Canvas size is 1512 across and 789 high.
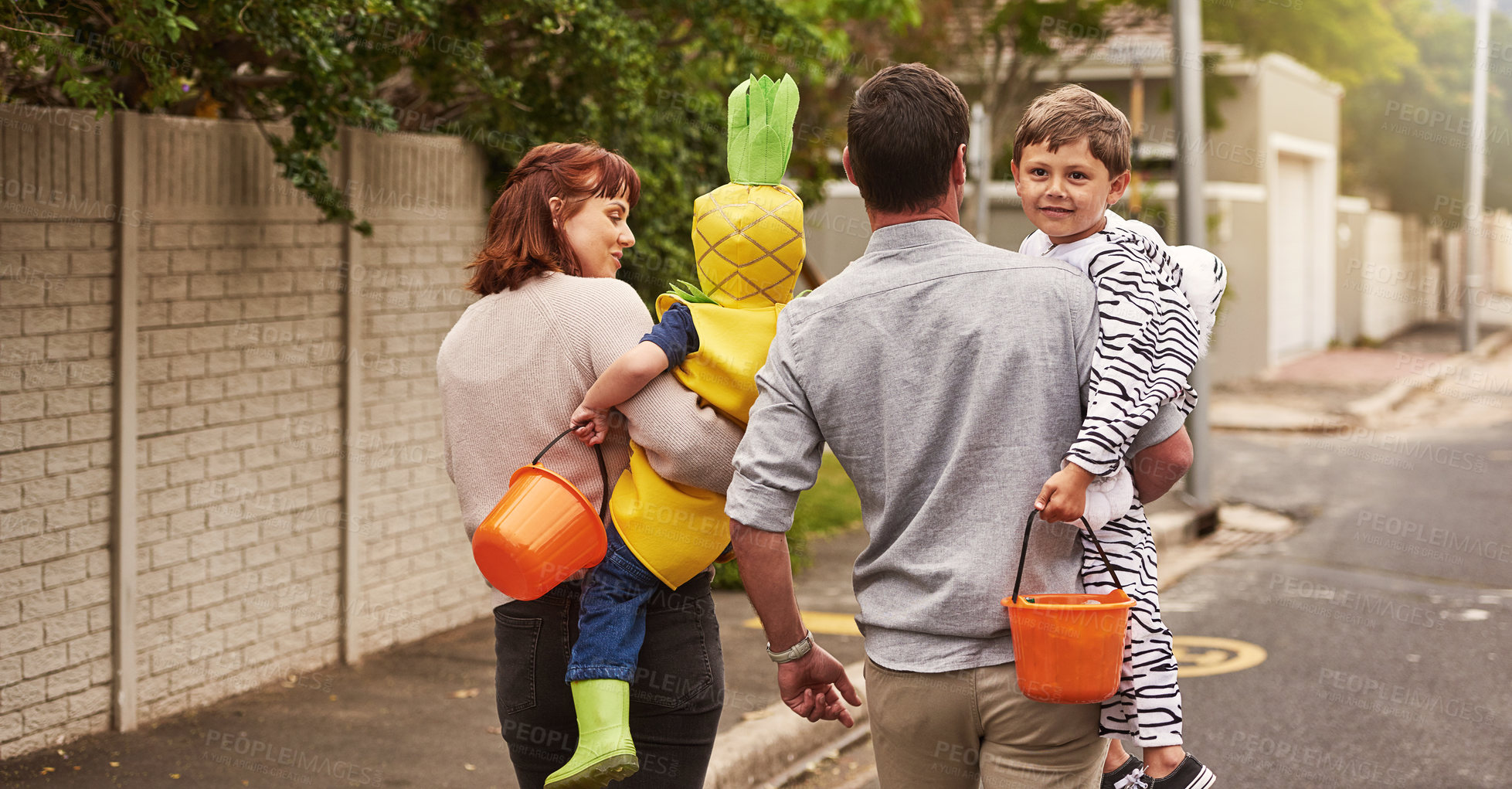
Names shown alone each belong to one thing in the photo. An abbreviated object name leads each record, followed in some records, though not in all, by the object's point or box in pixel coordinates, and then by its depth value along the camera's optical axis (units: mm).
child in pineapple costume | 2648
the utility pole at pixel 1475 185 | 22991
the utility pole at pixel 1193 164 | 9764
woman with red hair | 2764
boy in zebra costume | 2320
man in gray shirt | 2299
